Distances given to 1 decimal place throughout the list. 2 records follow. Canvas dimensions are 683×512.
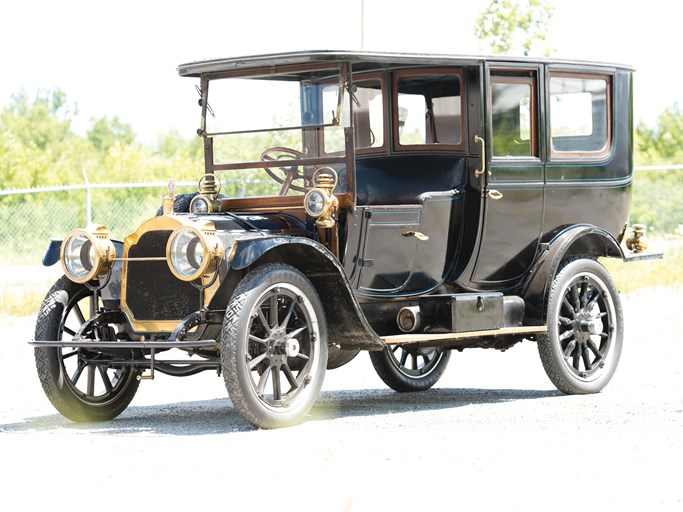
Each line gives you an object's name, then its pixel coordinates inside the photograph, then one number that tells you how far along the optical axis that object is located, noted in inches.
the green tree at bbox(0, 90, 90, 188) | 1852.9
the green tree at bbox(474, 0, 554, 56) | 971.9
